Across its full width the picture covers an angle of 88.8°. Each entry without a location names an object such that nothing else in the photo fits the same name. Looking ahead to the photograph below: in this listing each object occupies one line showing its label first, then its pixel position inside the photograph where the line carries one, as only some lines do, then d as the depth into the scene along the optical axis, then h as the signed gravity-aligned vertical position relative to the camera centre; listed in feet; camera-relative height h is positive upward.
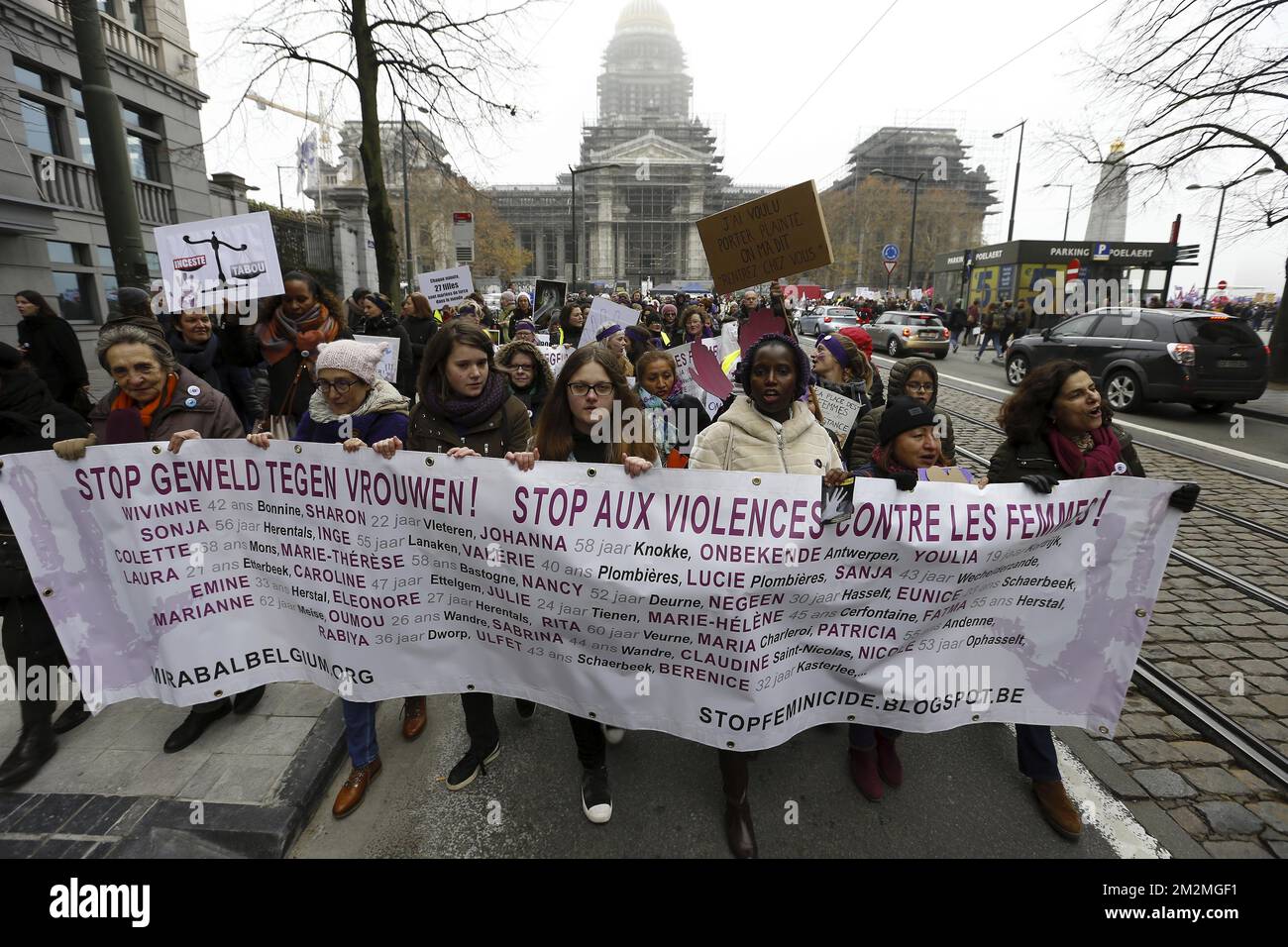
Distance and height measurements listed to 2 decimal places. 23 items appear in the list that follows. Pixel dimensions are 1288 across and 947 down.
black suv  35.06 -2.80
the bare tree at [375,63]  37.22 +13.93
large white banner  8.33 -3.67
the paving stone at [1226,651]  13.07 -6.68
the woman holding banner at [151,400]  9.75 -1.44
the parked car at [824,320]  87.71 -1.97
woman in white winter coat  9.52 -1.75
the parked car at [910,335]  74.49 -3.18
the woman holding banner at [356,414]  9.62 -1.59
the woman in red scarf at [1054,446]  9.24 -2.07
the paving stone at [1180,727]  10.97 -6.88
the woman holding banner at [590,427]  9.47 -1.77
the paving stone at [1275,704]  11.37 -6.79
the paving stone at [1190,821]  8.95 -6.92
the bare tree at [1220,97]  43.01 +13.88
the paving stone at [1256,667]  12.55 -6.72
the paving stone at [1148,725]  10.99 -6.88
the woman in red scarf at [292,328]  16.34 -0.57
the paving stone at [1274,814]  9.07 -6.92
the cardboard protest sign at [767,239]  14.01 +1.45
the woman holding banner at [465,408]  9.70 -1.49
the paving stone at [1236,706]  11.36 -6.77
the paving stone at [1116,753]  10.35 -6.91
